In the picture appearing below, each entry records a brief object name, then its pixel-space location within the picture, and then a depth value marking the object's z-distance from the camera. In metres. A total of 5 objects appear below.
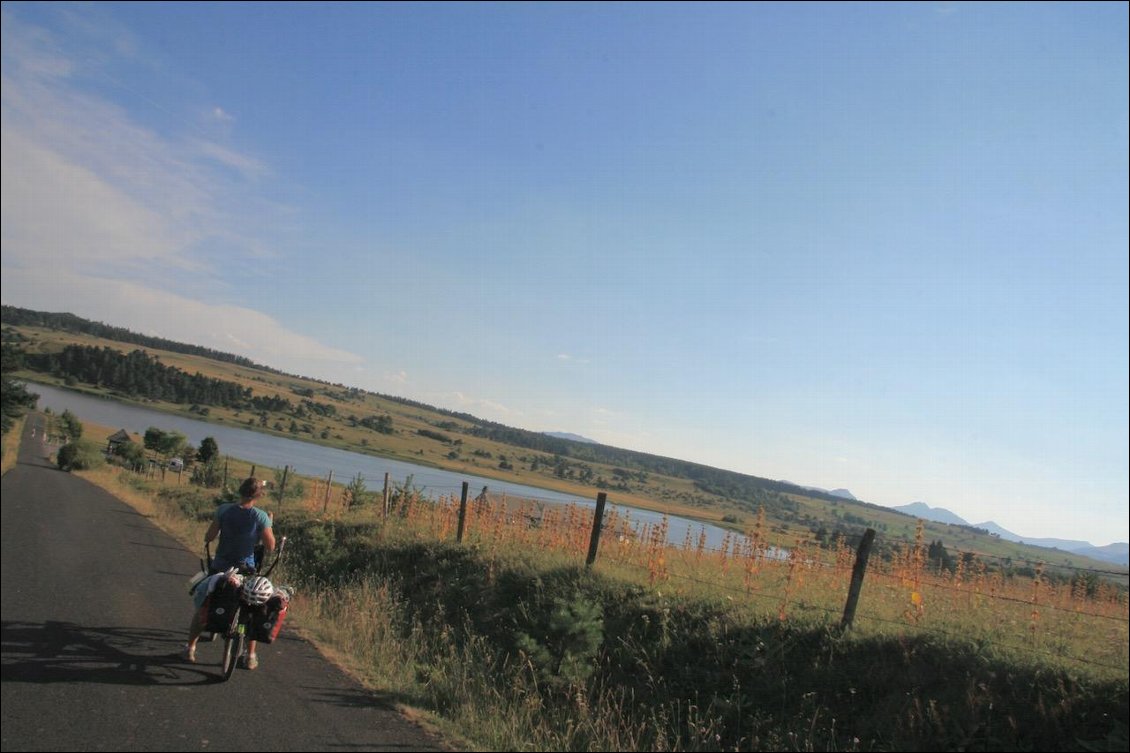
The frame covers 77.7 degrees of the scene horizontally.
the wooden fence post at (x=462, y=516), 14.54
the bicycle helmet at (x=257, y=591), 6.81
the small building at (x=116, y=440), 76.35
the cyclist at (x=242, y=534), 7.20
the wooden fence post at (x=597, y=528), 11.67
